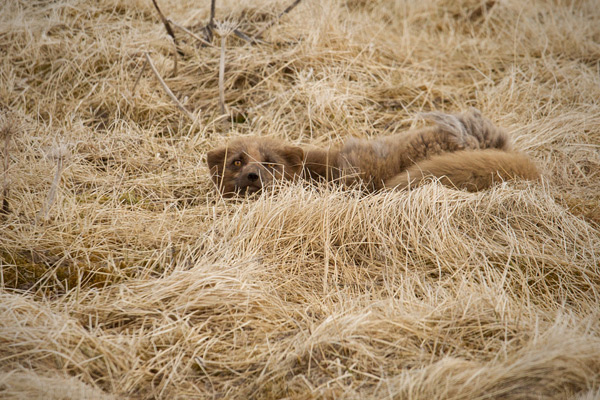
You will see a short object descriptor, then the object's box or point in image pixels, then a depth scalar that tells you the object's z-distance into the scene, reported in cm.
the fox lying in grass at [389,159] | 735
